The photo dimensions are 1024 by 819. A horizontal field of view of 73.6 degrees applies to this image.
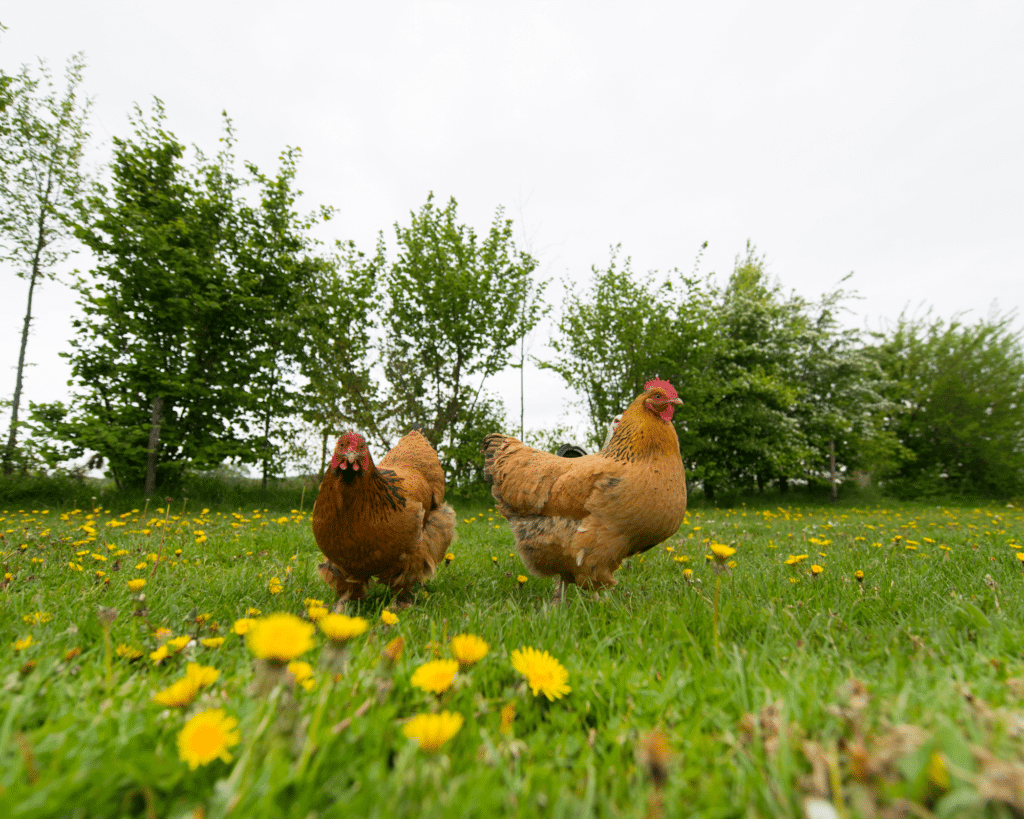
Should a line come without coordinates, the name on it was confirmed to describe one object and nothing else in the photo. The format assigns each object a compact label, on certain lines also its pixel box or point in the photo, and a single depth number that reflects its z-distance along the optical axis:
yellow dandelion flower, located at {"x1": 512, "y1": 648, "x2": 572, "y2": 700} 0.65
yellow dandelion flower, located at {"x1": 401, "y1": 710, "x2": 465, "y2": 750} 0.45
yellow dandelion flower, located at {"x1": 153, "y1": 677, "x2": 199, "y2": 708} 0.50
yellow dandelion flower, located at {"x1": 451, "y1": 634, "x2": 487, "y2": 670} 0.61
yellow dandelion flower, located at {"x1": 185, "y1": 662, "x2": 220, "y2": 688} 0.55
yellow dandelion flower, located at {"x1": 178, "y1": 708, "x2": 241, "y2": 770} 0.41
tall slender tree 7.21
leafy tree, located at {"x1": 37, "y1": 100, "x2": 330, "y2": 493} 6.84
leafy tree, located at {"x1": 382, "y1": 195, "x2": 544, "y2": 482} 7.95
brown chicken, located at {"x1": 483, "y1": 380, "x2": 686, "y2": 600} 1.13
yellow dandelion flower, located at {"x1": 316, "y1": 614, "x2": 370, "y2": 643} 0.55
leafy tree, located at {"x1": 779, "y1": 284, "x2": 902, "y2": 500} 11.75
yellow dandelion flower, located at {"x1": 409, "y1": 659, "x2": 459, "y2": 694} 0.56
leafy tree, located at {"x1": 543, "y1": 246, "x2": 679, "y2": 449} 9.48
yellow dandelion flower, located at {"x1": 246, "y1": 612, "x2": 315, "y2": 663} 0.46
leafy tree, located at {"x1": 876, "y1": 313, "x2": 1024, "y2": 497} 13.03
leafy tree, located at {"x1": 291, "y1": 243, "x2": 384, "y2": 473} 7.53
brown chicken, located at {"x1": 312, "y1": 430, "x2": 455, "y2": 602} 1.09
